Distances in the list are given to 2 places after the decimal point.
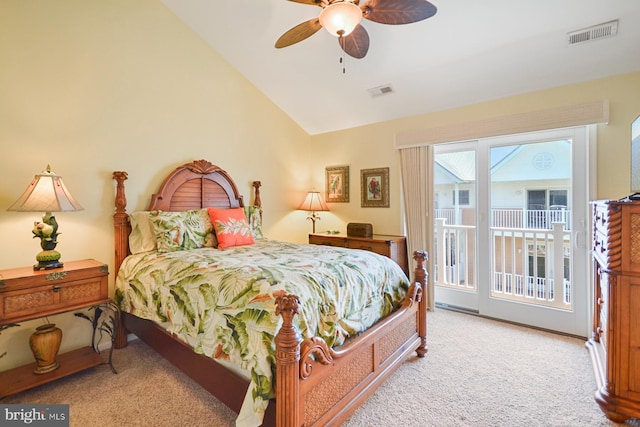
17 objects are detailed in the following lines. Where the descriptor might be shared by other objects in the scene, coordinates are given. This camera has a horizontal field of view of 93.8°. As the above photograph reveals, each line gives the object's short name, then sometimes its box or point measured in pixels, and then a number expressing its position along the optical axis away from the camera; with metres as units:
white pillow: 2.75
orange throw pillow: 2.96
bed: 1.37
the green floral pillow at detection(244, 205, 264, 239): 3.63
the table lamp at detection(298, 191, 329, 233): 4.32
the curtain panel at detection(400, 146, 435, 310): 3.56
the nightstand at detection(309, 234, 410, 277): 3.49
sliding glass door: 2.85
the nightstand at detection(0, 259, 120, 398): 1.94
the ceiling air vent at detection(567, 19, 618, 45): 2.23
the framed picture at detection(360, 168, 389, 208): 3.97
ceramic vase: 2.13
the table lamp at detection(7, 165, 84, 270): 2.10
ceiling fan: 1.68
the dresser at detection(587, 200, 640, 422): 1.69
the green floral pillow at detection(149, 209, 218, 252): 2.71
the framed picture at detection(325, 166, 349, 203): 4.38
